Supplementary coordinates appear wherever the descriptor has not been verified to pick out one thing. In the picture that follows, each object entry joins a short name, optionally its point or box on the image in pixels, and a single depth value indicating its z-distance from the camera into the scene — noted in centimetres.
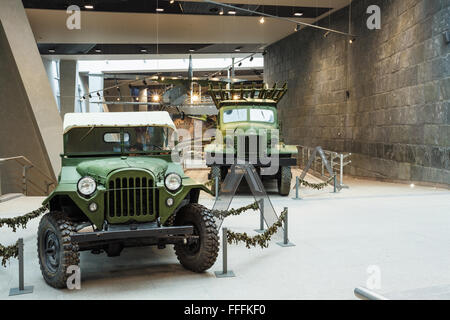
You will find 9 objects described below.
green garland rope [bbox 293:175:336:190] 972
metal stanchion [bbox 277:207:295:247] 586
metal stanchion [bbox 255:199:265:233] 639
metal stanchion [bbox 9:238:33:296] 423
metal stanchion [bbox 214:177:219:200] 909
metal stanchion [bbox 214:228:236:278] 464
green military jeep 429
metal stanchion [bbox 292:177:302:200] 965
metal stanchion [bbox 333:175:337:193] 1054
